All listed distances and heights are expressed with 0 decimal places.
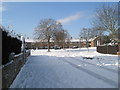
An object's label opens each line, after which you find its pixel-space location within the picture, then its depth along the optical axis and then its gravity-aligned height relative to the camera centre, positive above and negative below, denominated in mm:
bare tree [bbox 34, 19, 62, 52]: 25732 +4045
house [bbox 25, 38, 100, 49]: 43029 -2
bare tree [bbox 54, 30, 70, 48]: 25938 +2122
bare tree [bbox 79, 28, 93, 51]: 35730 +3659
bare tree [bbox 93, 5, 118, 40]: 17032 +4306
